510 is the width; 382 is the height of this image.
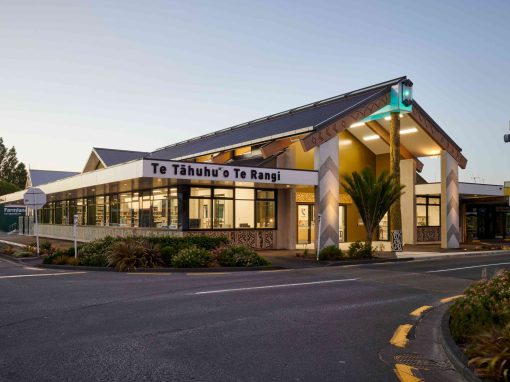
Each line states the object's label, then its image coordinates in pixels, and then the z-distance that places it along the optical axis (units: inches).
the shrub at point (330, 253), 788.0
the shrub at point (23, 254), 818.3
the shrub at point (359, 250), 811.4
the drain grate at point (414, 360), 243.0
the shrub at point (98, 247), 714.8
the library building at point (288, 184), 920.3
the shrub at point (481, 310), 267.3
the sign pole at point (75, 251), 719.4
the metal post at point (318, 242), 777.9
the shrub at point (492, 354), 194.9
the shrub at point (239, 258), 686.5
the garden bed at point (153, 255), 660.7
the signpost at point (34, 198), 820.0
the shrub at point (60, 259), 700.4
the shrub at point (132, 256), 647.1
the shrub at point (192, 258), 660.7
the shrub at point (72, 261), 691.4
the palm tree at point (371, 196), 866.8
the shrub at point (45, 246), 914.8
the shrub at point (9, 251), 884.2
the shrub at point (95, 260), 681.0
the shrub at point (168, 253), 684.7
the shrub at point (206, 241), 767.3
